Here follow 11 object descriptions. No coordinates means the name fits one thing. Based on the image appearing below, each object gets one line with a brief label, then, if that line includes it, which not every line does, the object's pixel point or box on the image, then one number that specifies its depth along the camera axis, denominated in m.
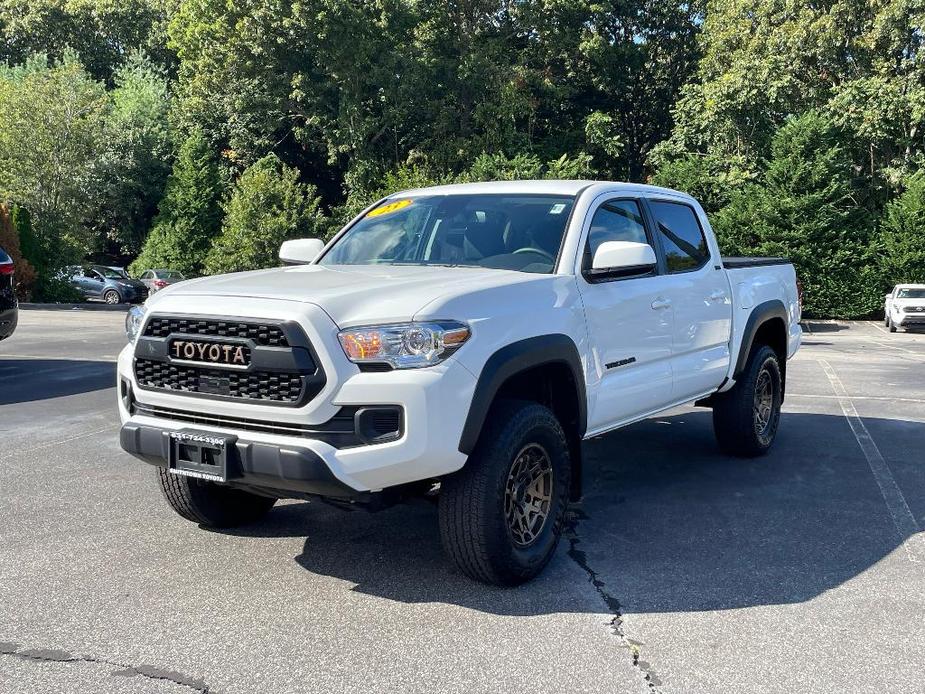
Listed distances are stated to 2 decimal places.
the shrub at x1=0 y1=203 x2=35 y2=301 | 32.09
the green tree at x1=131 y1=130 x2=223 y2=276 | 44.25
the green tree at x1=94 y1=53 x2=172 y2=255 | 45.94
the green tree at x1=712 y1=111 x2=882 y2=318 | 31.89
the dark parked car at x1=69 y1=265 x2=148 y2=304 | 36.72
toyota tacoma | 3.95
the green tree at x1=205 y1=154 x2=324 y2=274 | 38.50
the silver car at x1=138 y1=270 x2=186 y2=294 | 35.34
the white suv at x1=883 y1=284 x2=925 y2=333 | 26.75
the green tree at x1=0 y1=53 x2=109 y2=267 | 40.28
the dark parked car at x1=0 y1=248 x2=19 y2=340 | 10.60
